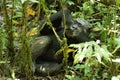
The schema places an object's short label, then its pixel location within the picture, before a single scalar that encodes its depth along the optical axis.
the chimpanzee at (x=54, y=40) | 5.55
